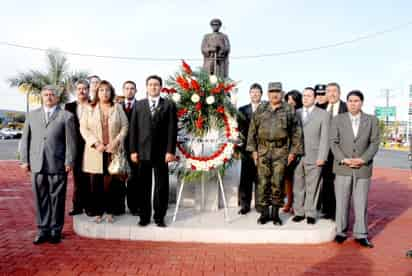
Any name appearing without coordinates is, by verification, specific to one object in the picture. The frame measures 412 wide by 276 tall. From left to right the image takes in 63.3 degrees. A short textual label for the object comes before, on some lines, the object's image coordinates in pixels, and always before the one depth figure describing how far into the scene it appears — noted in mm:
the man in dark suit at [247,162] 5152
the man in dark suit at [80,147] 4798
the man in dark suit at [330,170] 5031
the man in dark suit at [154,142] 4277
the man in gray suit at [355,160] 4371
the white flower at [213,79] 4664
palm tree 18609
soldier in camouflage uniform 4477
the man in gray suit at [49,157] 4070
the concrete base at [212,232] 4297
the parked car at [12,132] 37397
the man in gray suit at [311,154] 4711
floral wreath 4660
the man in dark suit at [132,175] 4844
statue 6766
